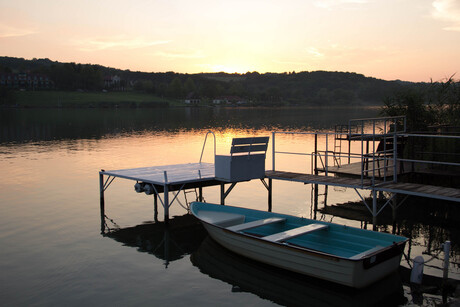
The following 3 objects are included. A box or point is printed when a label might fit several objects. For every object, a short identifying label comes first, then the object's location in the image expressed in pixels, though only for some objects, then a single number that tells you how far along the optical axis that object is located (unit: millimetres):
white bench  15000
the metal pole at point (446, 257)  9476
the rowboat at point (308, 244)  9375
